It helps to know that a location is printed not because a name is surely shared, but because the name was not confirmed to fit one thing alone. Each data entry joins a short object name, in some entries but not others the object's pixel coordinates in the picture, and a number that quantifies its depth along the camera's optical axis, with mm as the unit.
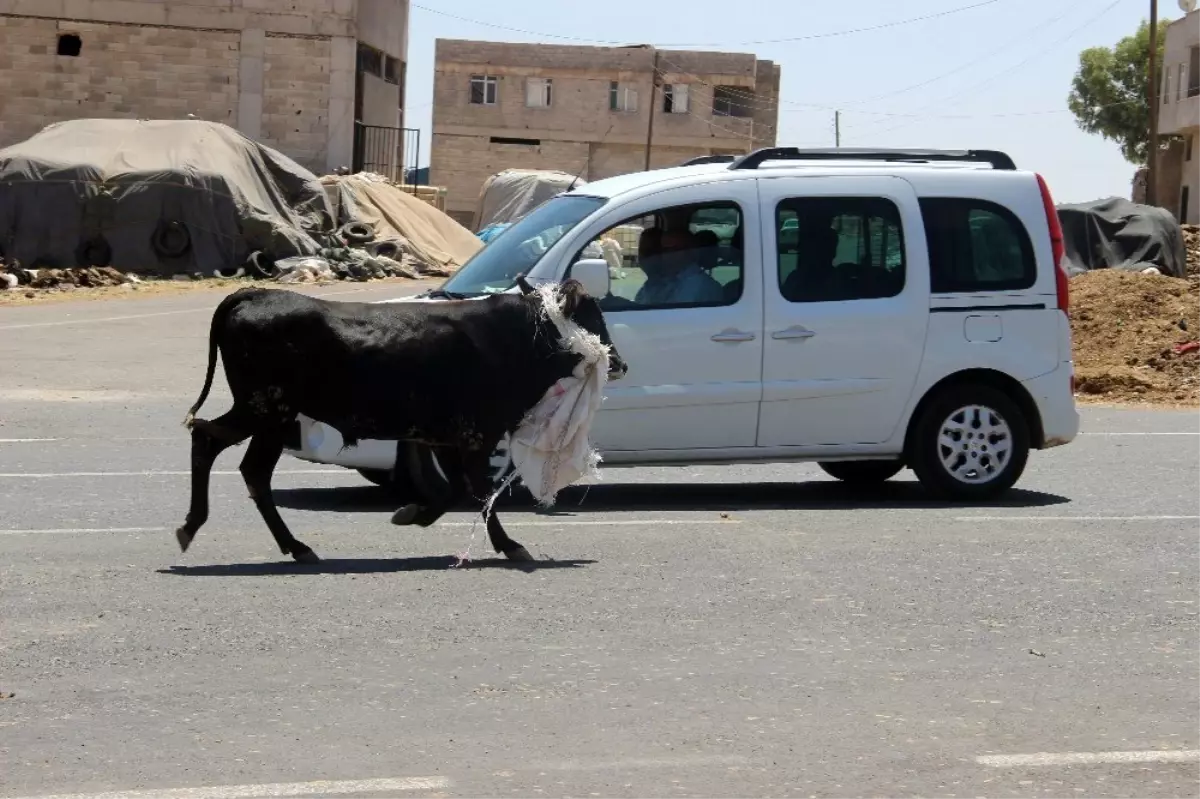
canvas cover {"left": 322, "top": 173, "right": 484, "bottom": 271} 40875
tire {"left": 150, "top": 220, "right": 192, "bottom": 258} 34594
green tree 92125
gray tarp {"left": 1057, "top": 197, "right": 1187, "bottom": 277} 36906
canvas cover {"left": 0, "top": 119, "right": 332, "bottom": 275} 33781
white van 10930
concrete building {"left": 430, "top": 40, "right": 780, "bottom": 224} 76250
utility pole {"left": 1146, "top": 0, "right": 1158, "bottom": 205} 52000
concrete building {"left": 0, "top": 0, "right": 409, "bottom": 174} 45812
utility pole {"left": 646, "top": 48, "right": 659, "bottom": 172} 74212
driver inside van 10984
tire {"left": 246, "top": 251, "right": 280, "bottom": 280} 34938
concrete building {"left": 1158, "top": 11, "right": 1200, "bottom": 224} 62094
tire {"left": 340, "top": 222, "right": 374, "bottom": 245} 39062
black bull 8727
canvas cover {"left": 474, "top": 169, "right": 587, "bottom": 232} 54656
